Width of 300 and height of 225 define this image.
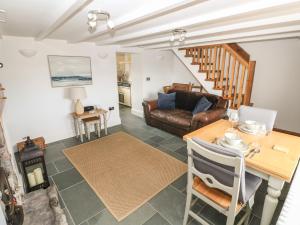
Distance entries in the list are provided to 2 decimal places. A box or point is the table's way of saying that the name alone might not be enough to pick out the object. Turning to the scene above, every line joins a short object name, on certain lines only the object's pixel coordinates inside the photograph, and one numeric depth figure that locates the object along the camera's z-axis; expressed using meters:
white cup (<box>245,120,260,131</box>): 1.98
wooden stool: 3.71
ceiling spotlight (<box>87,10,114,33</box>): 1.46
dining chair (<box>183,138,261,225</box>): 1.23
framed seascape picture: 3.48
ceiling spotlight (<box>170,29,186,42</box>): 2.26
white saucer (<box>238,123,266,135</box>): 1.97
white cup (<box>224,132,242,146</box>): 1.65
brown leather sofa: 3.50
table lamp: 3.51
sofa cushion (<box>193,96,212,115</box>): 3.80
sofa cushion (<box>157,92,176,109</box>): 4.50
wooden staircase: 3.76
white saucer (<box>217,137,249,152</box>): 1.61
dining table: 1.33
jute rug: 2.12
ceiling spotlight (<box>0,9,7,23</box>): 1.71
